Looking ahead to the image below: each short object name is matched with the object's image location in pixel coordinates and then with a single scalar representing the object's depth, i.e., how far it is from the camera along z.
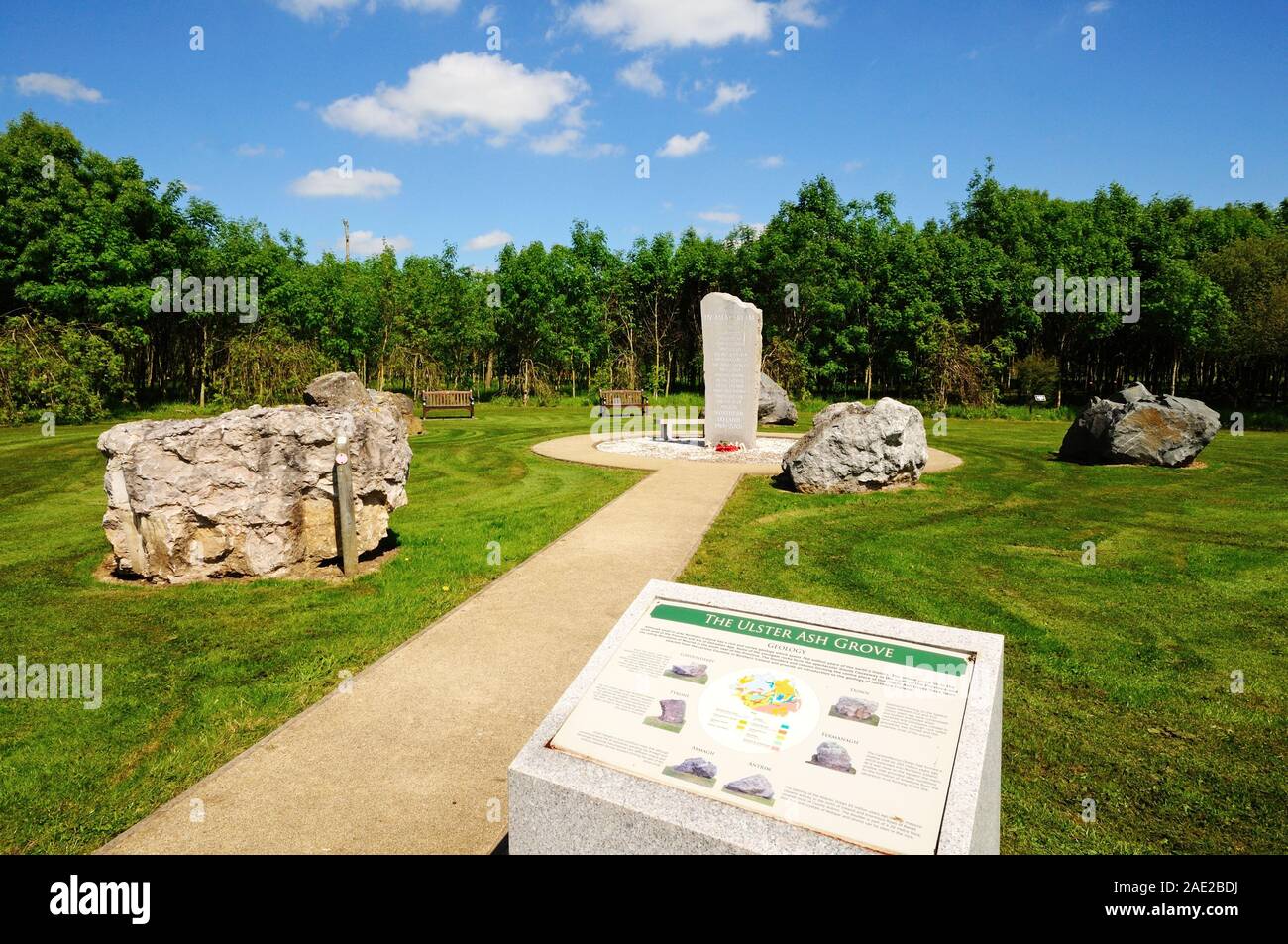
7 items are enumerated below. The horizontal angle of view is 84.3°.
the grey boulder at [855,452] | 13.29
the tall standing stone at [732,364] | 18.28
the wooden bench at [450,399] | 28.70
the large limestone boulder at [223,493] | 8.07
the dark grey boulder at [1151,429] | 15.58
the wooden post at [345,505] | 8.42
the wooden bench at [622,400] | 30.88
